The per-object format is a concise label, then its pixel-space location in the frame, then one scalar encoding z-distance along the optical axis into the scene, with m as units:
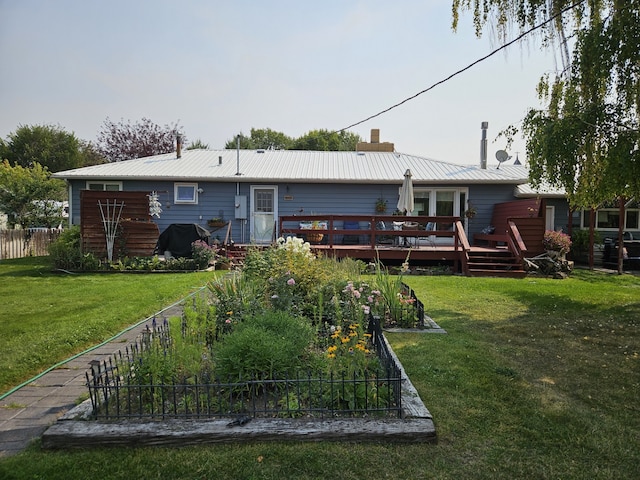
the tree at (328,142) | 42.88
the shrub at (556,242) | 11.49
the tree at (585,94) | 6.00
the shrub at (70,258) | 10.86
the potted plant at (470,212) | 13.95
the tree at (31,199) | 16.61
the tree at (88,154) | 34.28
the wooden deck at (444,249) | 10.97
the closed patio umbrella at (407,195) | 11.73
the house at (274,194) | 13.94
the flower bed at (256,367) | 2.84
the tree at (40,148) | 33.31
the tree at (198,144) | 38.76
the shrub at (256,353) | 3.04
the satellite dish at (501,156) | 15.66
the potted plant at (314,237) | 12.59
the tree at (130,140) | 27.83
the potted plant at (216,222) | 13.91
